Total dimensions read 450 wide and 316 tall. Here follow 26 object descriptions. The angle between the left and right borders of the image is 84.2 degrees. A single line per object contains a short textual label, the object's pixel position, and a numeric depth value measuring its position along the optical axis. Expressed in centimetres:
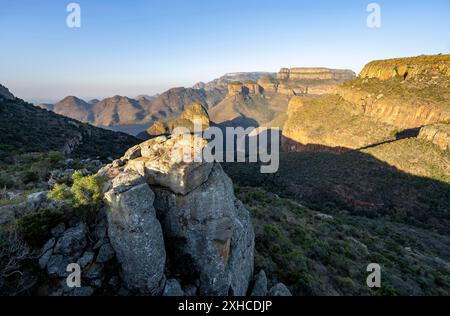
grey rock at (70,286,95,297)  773
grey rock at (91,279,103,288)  805
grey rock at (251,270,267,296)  1161
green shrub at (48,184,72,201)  948
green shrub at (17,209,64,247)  822
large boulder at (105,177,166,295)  815
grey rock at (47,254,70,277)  787
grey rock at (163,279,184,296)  852
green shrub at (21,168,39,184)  1647
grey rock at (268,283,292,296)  1148
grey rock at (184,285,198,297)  901
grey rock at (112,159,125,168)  1172
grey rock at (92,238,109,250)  864
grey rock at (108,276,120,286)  834
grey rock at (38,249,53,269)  798
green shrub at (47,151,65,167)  2056
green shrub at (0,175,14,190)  1512
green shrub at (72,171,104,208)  916
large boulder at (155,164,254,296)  956
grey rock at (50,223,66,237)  857
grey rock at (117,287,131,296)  827
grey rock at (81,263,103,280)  806
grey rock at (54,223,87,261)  827
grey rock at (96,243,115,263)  847
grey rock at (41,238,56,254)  820
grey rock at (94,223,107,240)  883
